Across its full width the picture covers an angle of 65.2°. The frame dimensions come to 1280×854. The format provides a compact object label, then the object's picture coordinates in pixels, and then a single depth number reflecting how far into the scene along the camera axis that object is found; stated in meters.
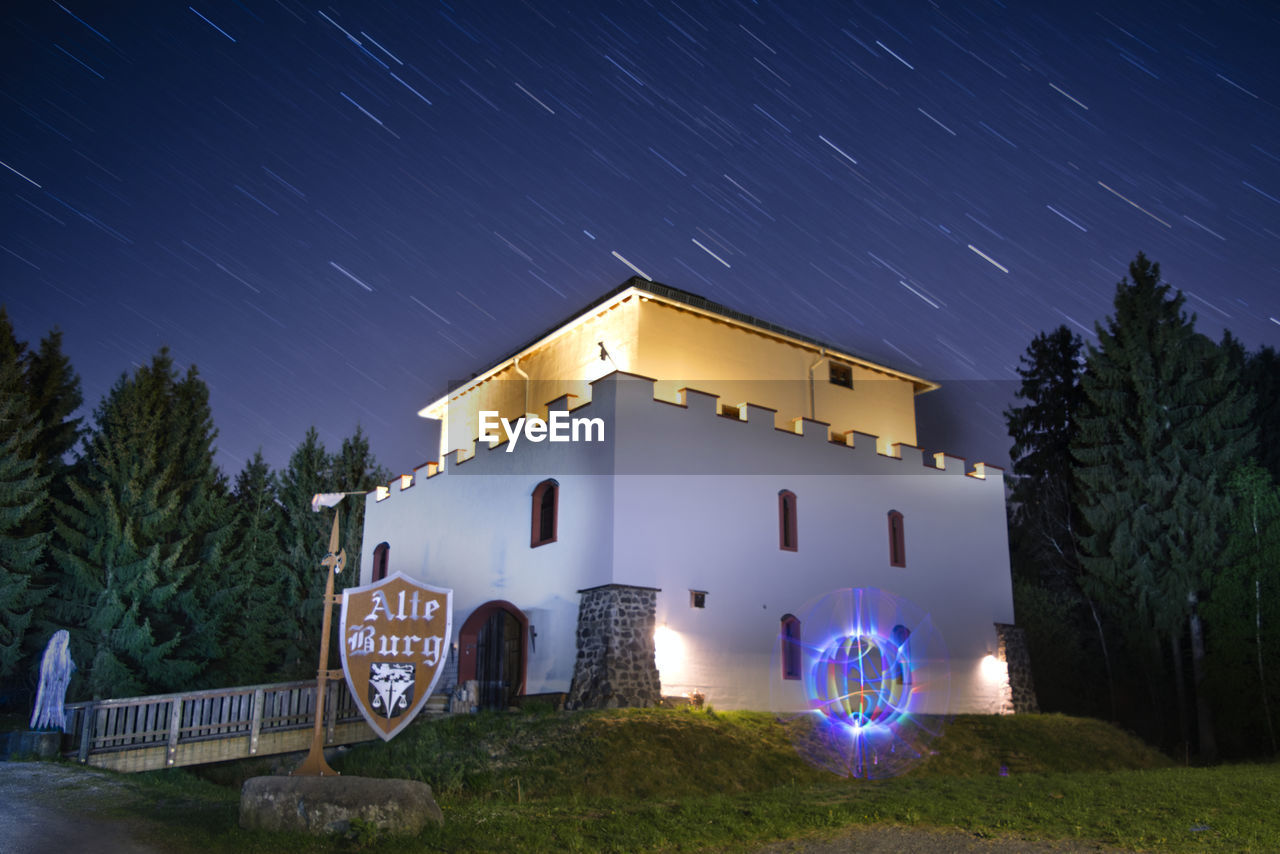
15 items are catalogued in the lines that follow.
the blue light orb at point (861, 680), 21.09
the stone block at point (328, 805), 9.82
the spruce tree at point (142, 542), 25.58
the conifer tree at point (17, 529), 24.52
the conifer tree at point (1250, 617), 23.69
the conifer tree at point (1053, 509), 31.30
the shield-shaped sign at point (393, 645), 13.09
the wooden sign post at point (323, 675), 11.94
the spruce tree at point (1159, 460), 25.66
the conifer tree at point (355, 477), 35.66
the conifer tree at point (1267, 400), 30.15
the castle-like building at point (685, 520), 19.48
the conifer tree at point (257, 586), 29.67
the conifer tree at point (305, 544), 33.66
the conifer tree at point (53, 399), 27.80
